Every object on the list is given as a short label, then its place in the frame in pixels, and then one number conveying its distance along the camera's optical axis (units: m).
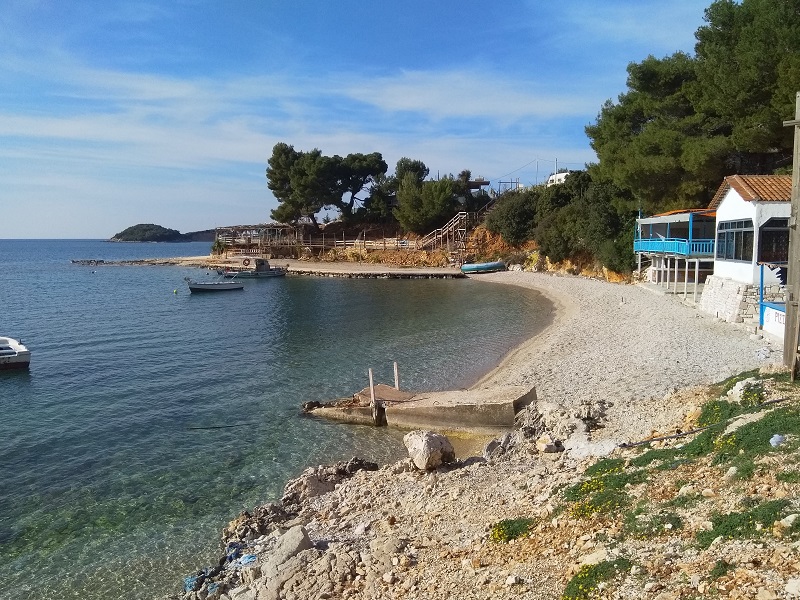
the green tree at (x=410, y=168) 91.25
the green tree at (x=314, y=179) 85.88
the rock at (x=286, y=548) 8.87
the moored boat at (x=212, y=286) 58.25
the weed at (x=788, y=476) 7.30
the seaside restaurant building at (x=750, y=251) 21.70
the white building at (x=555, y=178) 80.03
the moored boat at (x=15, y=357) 25.39
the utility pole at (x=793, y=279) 12.16
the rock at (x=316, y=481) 12.00
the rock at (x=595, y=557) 6.85
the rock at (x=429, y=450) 12.02
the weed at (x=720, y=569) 5.95
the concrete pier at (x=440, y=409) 16.48
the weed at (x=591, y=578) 6.37
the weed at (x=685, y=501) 7.64
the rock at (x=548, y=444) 12.32
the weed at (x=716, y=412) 10.86
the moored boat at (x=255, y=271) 74.94
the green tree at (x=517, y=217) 68.81
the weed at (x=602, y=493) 8.23
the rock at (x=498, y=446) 13.16
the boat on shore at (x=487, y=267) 68.06
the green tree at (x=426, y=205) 81.06
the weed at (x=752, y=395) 10.94
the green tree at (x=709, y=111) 27.06
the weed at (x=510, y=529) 8.31
